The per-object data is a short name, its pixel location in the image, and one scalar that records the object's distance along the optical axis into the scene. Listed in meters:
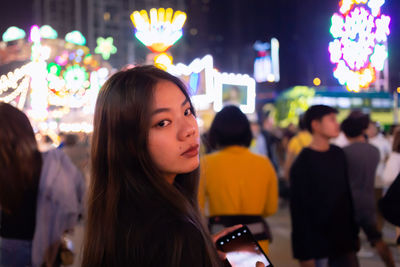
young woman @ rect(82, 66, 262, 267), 1.29
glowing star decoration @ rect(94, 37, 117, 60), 31.14
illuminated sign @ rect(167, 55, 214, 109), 16.73
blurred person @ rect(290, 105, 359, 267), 3.76
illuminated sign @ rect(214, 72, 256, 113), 17.36
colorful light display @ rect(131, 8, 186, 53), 12.20
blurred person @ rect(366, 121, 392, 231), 8.08
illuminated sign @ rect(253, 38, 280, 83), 41.25
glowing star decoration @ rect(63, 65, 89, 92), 22.62
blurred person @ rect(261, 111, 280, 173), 10.49
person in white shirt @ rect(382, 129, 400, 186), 4.43
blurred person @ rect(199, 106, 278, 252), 3.49
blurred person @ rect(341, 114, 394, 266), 4.88
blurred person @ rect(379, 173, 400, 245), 2.66
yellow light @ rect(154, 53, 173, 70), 12.90
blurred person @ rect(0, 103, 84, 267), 3.04
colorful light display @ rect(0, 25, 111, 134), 17.77
